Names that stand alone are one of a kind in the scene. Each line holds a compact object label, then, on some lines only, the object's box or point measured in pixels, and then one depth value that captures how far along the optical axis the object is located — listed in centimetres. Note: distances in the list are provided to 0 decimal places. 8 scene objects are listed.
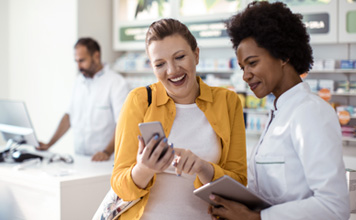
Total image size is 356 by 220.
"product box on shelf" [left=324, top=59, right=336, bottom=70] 423
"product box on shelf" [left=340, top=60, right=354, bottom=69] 413
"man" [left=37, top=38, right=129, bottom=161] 373
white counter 258
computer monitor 323
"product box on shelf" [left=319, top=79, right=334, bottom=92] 426
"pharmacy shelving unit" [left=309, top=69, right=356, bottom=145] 422
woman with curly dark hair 123
